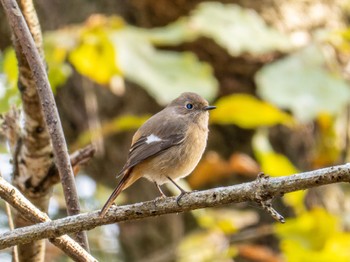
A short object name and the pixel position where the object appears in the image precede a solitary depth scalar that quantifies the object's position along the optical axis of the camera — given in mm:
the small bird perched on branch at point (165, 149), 5430
